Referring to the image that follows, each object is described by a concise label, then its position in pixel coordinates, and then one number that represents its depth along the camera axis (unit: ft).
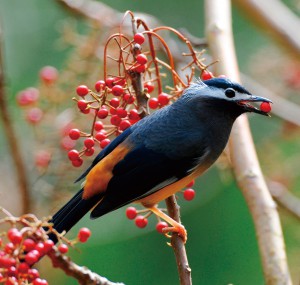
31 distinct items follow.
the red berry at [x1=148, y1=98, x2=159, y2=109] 27.30
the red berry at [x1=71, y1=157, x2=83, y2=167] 26.65
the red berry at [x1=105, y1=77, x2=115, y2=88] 25.63
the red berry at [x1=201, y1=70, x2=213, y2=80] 26.97
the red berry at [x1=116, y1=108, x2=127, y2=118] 25.53
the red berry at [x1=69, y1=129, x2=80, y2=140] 26.30
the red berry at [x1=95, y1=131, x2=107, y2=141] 26.50
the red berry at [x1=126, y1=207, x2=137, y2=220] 27.68
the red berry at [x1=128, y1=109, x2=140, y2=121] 26.43
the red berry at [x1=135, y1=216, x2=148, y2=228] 27.55
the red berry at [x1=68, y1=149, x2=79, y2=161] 26.32
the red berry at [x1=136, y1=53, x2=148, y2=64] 25.22
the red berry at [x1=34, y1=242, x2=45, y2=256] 21.36
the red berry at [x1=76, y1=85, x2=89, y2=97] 26.05
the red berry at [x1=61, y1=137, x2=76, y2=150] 32.30
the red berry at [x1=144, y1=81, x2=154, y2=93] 26.71
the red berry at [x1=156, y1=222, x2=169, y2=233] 27.25
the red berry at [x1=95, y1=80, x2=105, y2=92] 25.95
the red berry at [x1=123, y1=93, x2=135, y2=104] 25.49
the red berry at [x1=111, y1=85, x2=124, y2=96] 25.00
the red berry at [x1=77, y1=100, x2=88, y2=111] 25.43
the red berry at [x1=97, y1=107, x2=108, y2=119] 25.36
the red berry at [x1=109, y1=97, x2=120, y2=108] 25.20
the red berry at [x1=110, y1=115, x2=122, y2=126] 25.95
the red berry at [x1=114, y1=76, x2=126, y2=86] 25.62
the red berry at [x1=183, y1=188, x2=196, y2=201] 27.91
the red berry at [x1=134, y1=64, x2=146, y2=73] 25.53
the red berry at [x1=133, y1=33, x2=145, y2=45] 25.36
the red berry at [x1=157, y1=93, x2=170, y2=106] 26.68
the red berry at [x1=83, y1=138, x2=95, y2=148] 25.62
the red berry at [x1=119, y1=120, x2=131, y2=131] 26.76
